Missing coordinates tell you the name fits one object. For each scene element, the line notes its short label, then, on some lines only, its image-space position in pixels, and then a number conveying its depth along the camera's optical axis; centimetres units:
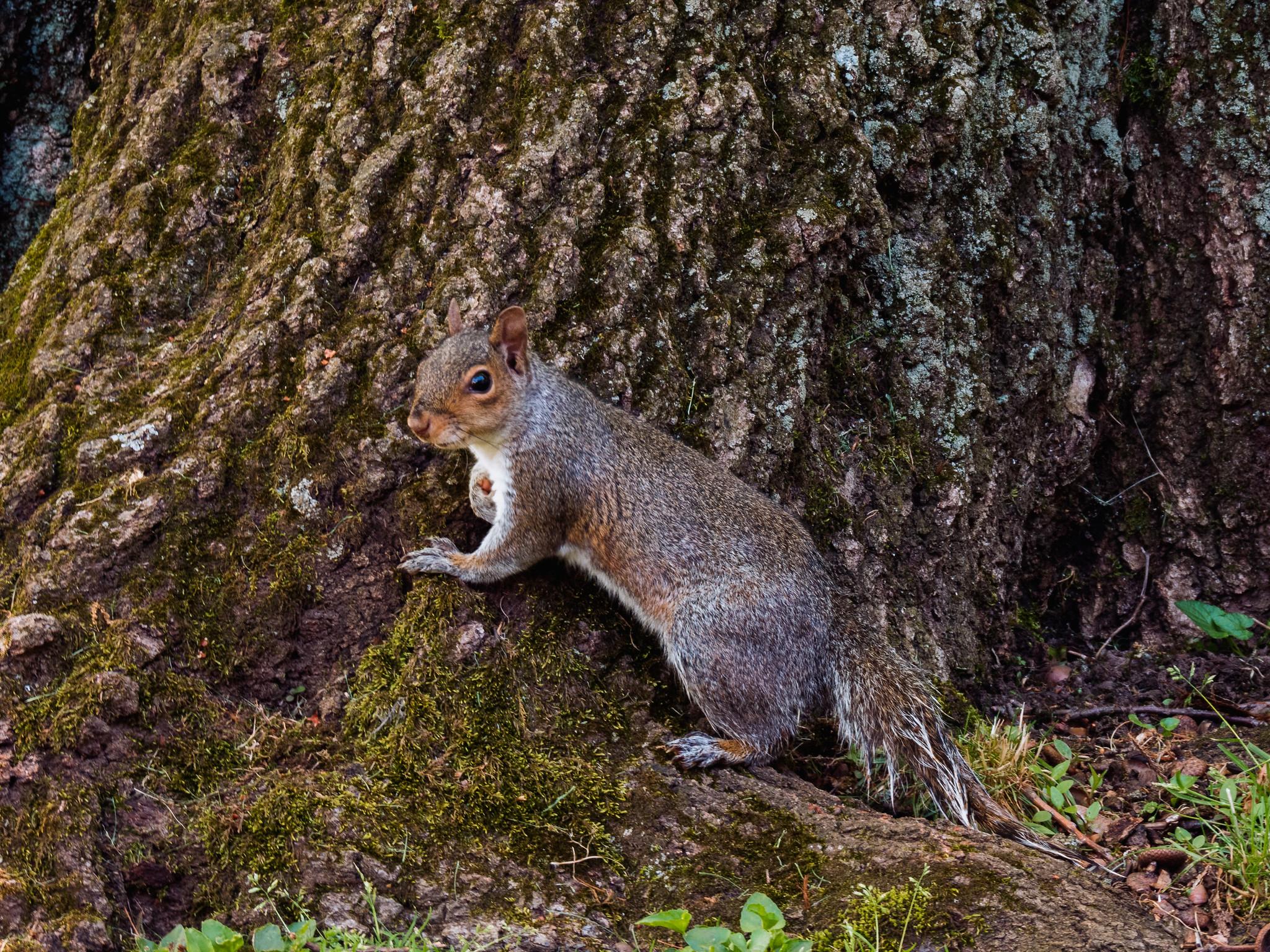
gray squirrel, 670
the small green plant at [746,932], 484
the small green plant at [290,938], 490
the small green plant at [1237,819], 591
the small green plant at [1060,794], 696
